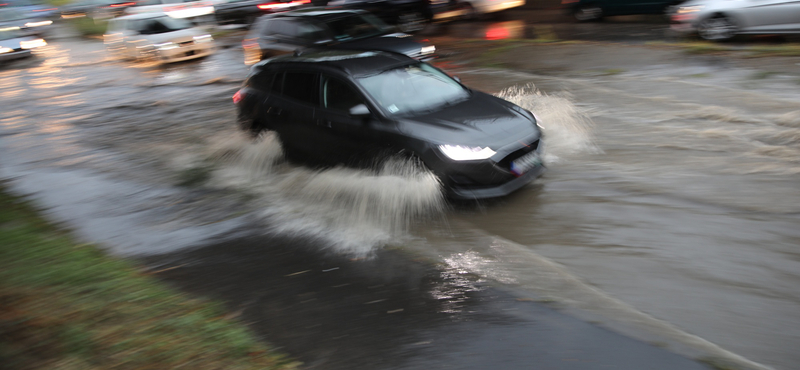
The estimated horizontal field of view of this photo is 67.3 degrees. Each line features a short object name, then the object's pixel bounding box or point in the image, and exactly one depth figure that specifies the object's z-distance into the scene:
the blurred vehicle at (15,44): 23.83
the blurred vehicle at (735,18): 12.02
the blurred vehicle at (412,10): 22.30
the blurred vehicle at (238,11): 29.98
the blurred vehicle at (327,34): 13.10
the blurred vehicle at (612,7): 16.98
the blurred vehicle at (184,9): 29.23
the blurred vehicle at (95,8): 35.84
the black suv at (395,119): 6.07
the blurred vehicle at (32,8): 33.22
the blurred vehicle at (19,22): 25.81
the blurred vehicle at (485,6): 22.16
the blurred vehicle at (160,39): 20.22
